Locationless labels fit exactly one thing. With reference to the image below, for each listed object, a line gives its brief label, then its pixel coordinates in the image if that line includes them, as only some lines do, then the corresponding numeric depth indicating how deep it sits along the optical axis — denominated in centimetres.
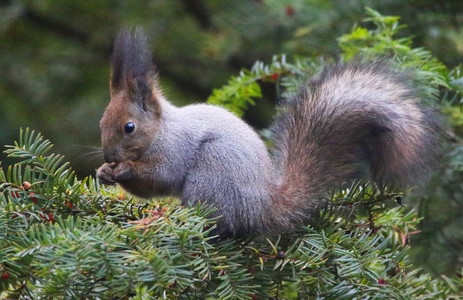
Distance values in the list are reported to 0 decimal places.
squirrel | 617
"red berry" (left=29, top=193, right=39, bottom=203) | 609
